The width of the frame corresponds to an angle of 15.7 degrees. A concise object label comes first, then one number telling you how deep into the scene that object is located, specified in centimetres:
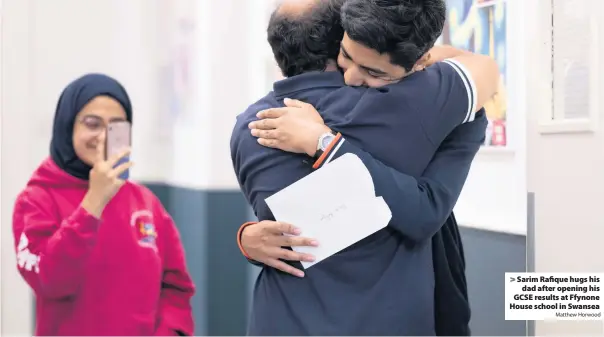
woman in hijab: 508
